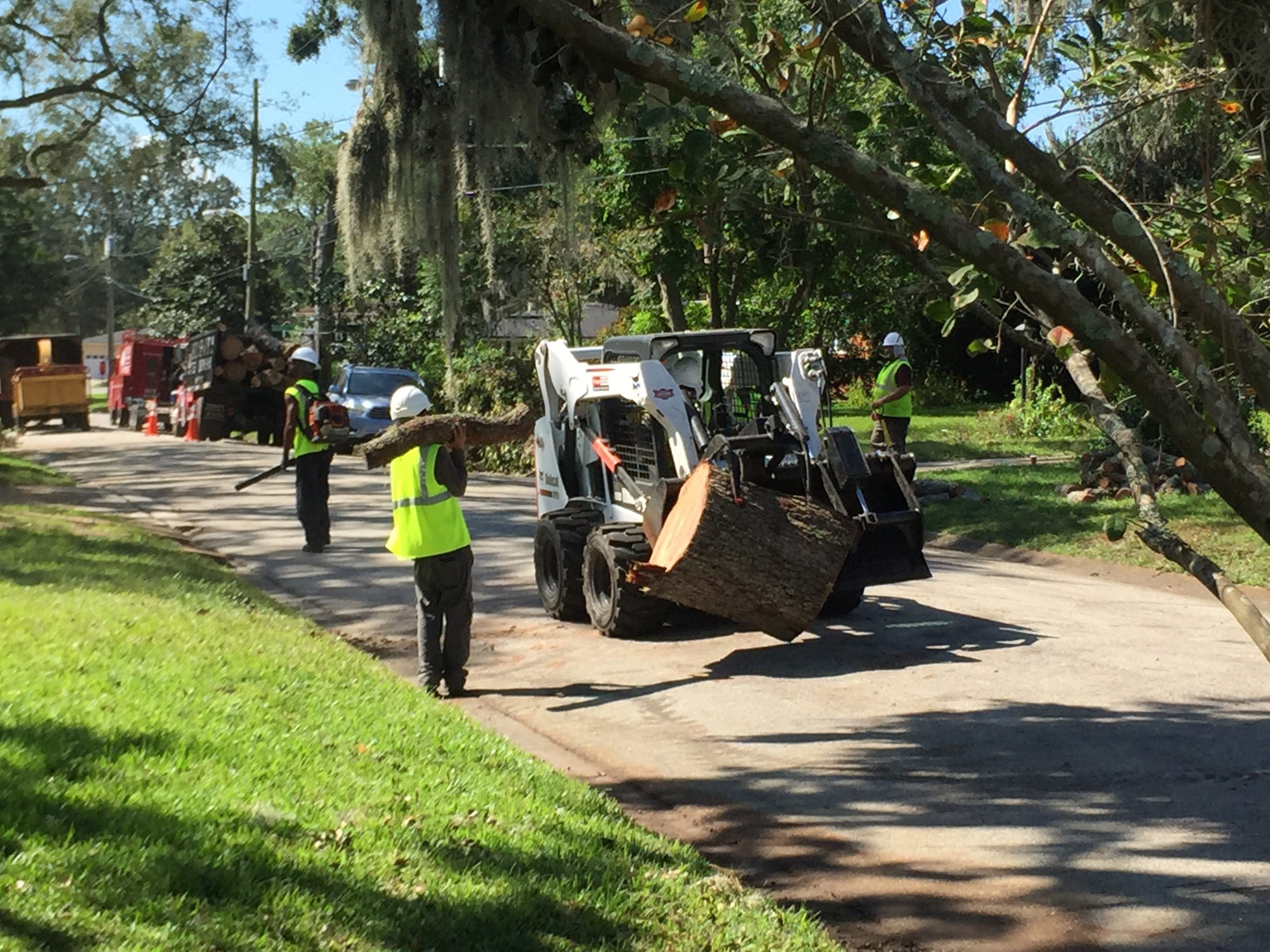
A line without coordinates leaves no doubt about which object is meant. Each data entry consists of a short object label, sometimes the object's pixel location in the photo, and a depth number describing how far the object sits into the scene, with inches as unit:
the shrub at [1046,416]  1095.8
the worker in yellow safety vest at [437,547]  373.1
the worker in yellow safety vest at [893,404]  671.8
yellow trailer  1780.3
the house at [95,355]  4682.6
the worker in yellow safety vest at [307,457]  595.2
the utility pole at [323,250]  1504.7
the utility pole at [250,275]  1822.1
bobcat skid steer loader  427.2
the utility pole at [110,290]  2979.8
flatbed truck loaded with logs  1332.4
